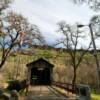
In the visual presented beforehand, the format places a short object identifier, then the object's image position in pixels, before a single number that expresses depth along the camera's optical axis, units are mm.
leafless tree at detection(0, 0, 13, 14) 10250
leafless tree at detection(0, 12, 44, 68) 11005
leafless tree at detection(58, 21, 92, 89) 16734
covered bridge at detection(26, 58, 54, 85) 16158
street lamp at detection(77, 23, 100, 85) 6677
